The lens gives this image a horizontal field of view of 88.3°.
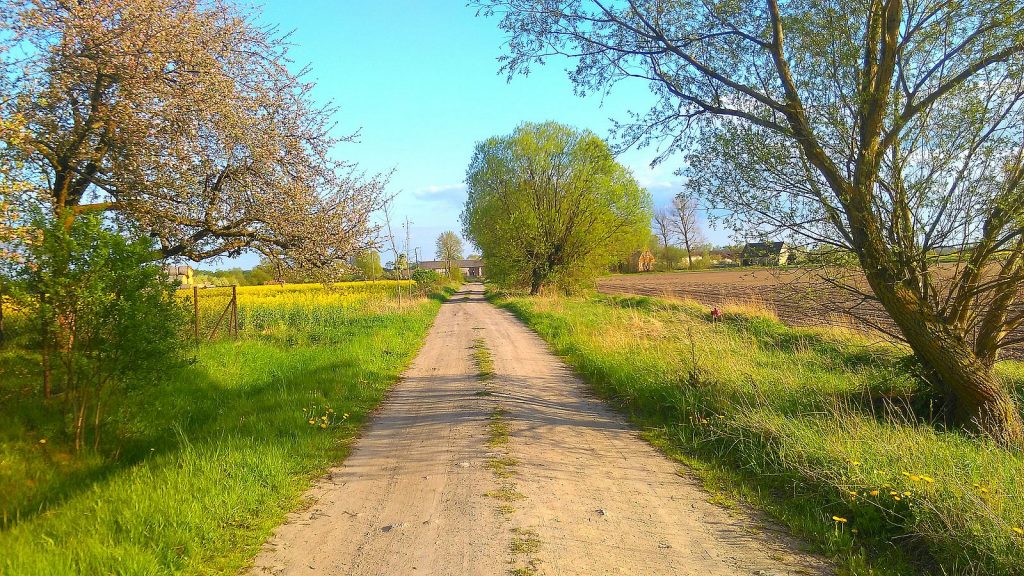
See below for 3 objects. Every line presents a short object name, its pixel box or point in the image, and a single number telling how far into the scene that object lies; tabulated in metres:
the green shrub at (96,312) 5.90
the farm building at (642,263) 88.44
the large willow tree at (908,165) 6.15
